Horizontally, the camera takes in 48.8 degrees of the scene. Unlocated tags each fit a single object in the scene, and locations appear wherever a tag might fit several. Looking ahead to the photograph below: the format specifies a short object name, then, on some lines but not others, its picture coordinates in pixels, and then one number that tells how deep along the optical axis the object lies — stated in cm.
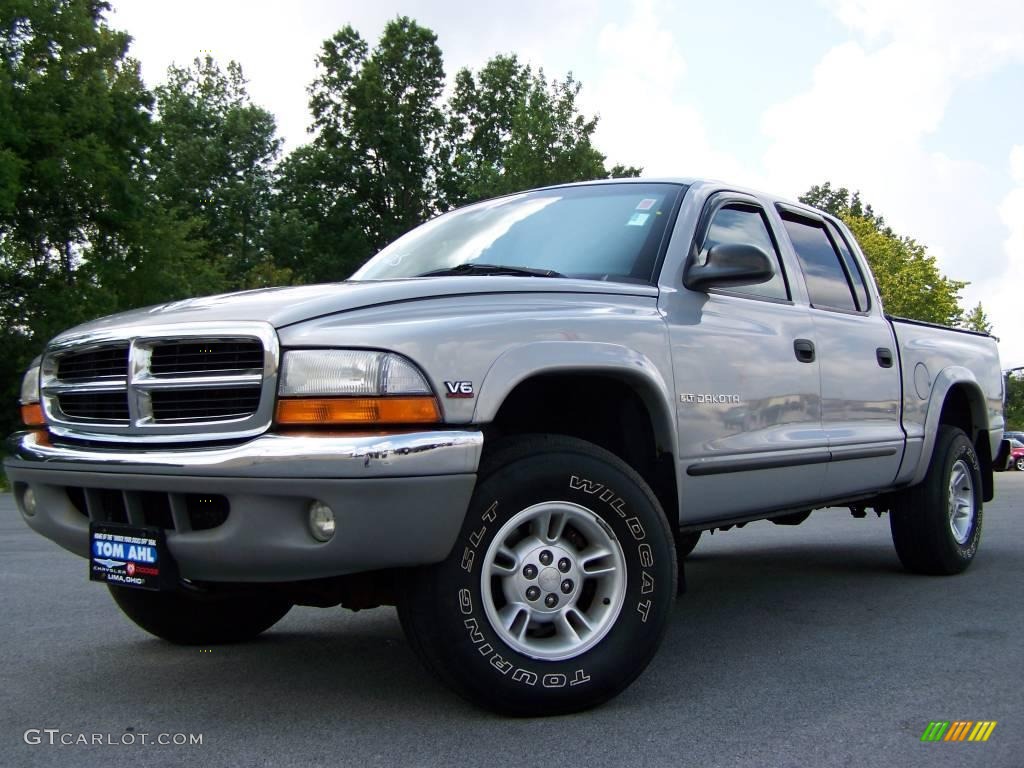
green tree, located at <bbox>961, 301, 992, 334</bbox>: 6367
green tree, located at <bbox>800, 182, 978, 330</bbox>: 5728
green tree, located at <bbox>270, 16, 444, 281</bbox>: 4712
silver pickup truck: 316
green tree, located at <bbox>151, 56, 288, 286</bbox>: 4788
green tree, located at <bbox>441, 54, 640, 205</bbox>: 3497
